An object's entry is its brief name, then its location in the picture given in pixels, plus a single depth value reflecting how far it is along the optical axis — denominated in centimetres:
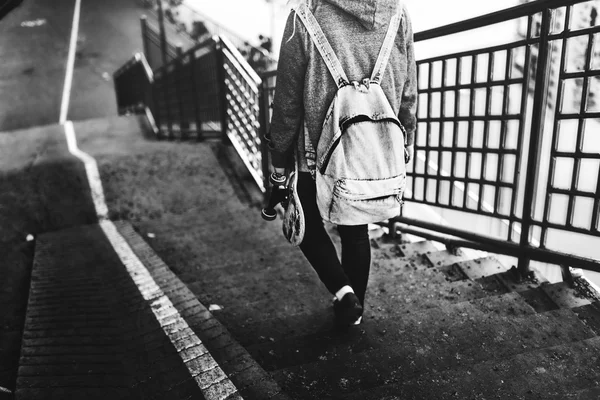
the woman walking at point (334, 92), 194
